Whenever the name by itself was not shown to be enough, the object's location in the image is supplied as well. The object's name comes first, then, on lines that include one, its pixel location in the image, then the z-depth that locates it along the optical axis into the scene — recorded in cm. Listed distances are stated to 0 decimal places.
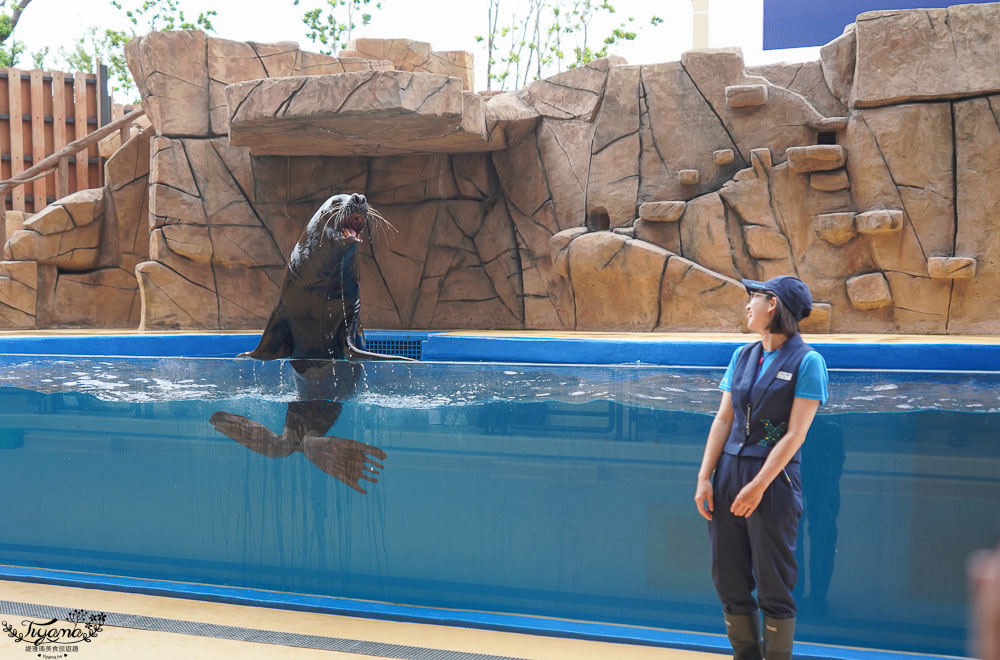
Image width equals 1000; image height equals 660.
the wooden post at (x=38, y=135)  1305
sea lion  573
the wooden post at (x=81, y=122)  1298
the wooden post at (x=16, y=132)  1287
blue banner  1089
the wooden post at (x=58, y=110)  1315
